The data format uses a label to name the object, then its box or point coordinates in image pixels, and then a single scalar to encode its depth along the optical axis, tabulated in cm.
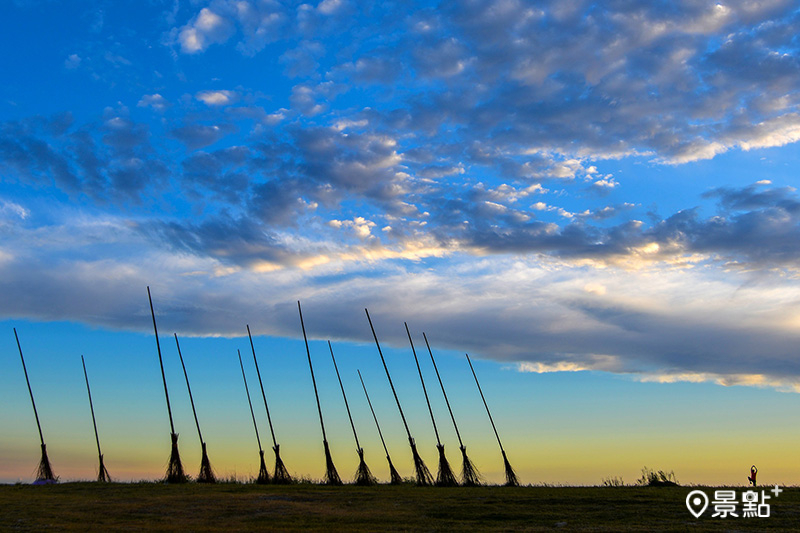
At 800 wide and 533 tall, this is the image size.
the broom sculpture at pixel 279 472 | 2689
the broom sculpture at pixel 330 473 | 2625
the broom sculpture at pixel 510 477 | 2581
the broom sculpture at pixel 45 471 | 2857
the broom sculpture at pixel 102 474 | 2928
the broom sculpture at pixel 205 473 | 2703
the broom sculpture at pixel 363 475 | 2597
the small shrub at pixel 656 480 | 2056
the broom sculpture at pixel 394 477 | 2697
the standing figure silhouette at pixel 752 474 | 2081
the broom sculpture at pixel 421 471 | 2569
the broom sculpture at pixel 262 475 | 2702
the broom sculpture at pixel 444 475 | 2541
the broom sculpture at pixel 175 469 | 2534
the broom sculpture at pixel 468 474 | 2578
